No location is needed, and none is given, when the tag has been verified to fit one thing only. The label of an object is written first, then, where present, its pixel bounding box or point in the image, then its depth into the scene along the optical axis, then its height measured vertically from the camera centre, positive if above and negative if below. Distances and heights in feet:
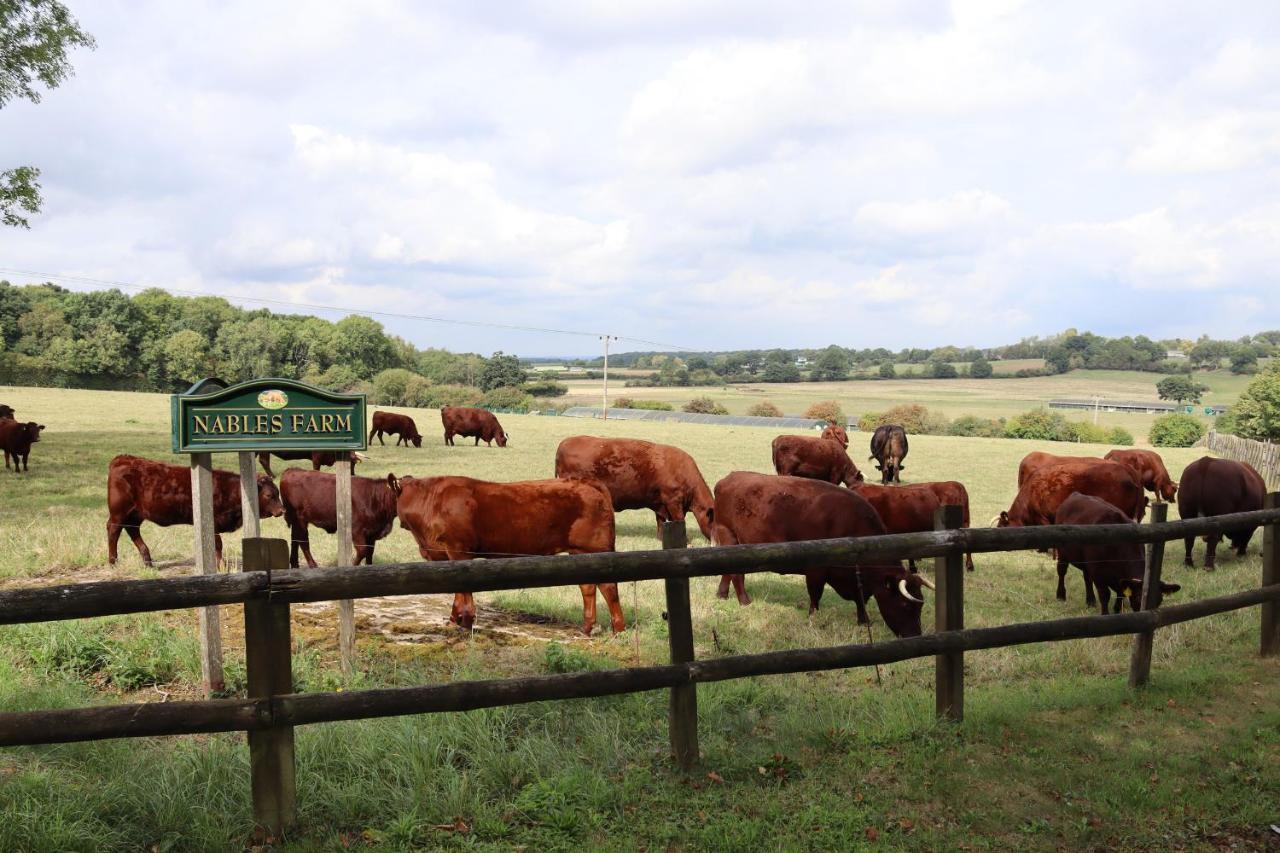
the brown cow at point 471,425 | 117.91 -5.98
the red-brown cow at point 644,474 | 45.24 -4.98
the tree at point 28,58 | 68.69 +24.99
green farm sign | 20.58 -0.85
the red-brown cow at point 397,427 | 109.40 -5.61
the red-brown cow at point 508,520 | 28.07 -4.43
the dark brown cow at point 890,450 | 82.79 -7.15
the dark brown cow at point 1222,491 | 43.42 -5.97
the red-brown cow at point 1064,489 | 41.98 -5.60
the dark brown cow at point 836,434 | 78.78 -5.40
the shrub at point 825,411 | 265.54 -11.66
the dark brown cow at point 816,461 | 61.11 -5.91
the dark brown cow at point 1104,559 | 30.07 -6.49
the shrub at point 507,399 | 292.20 -6.83
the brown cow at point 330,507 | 34.40 -4.90
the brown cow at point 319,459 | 64.86 -5.92
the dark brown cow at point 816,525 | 27.12 -5.35
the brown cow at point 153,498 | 34.24 -4.30
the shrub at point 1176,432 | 204.23 -14.61
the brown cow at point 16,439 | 66.03 -3.83
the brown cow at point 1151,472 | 57.11 -6.59
